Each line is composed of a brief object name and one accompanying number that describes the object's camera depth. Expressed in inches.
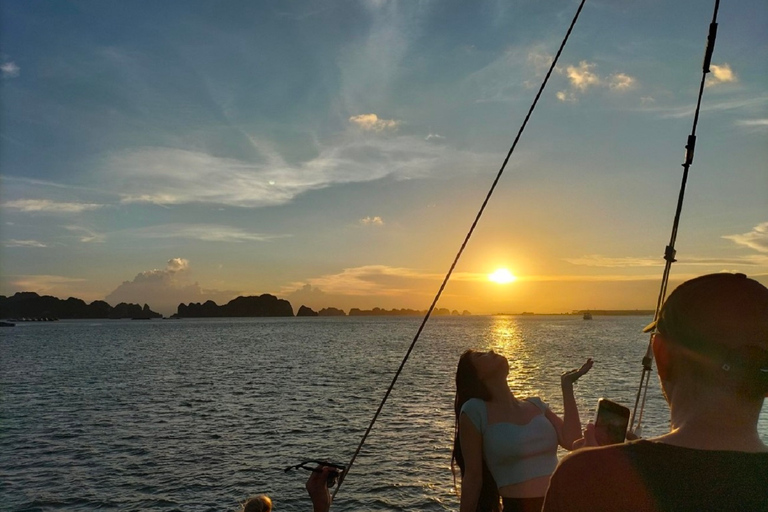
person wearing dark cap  56.0
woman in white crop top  169.2
